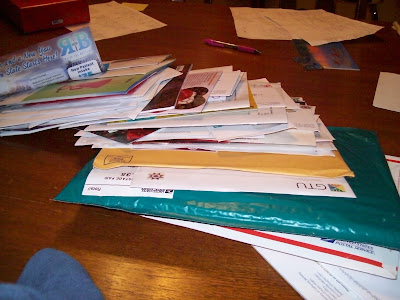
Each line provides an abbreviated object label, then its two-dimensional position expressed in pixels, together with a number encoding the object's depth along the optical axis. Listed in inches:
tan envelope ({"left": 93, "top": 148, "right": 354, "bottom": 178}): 18.1
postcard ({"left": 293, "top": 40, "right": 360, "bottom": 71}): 33.9
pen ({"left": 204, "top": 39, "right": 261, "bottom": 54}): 35.9
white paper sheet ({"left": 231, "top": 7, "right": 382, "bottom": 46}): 39.6
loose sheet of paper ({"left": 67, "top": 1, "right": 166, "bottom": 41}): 40.6
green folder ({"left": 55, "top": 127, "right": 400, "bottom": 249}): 15.7
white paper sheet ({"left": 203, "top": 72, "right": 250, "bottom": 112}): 21.0
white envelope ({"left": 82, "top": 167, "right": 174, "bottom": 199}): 17.6
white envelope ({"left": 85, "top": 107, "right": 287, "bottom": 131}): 20.1
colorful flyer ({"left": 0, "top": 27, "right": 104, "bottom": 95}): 24.0
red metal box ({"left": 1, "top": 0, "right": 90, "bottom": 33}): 38.7
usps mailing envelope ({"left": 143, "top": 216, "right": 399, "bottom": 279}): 15.5
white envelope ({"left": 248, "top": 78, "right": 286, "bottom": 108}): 21.8
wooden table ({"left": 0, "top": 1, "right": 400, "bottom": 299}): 15.0
